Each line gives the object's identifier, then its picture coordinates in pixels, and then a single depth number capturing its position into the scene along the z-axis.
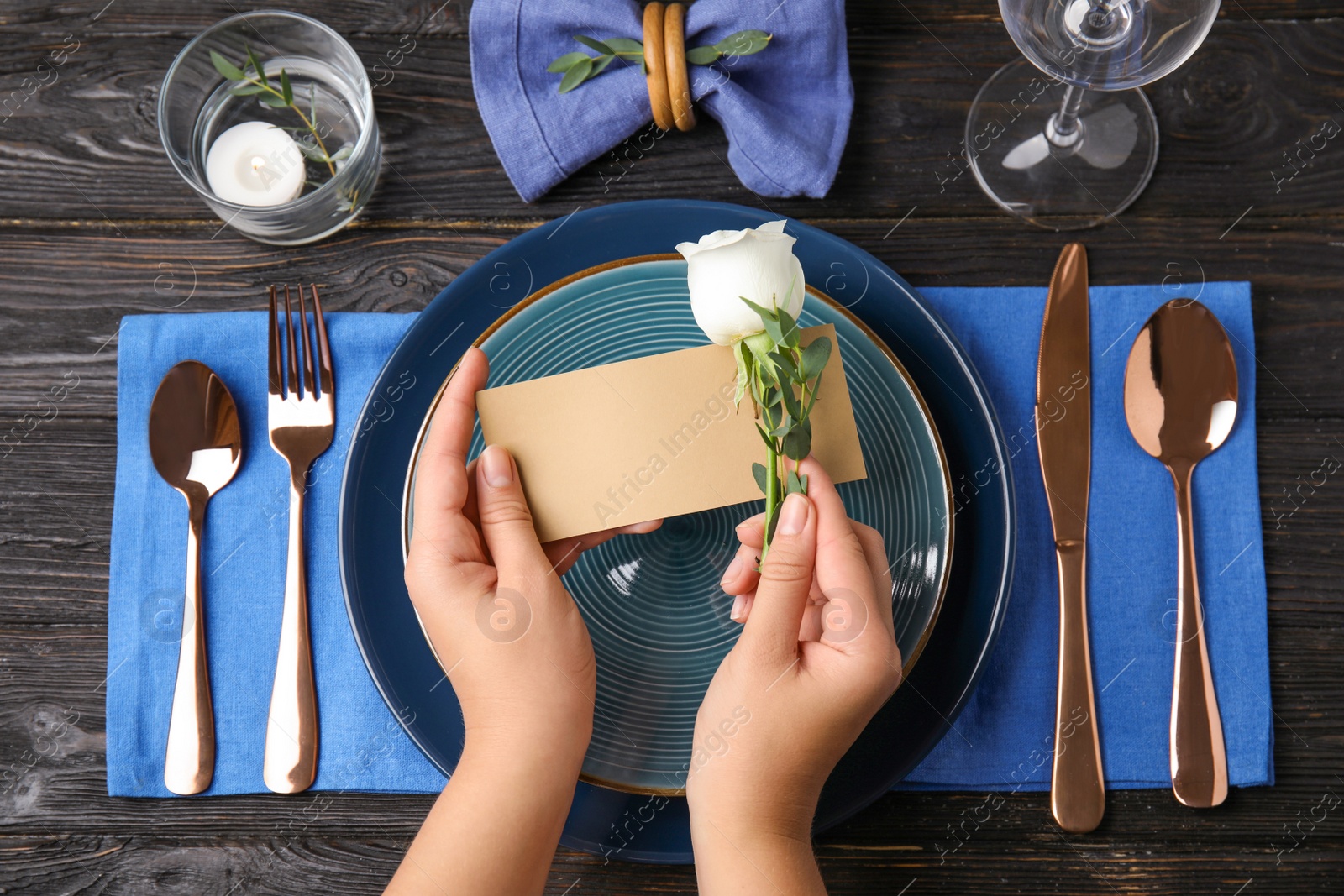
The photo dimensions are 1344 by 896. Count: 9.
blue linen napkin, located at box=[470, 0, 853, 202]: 0.68
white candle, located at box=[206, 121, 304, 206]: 0.69
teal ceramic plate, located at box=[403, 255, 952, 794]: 0.58
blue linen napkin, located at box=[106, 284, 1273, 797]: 0.64
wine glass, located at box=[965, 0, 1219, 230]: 0.71
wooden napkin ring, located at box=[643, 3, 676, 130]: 0.67
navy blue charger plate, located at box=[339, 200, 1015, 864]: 0.58
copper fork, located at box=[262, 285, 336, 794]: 0.64
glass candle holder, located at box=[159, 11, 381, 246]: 0.67
